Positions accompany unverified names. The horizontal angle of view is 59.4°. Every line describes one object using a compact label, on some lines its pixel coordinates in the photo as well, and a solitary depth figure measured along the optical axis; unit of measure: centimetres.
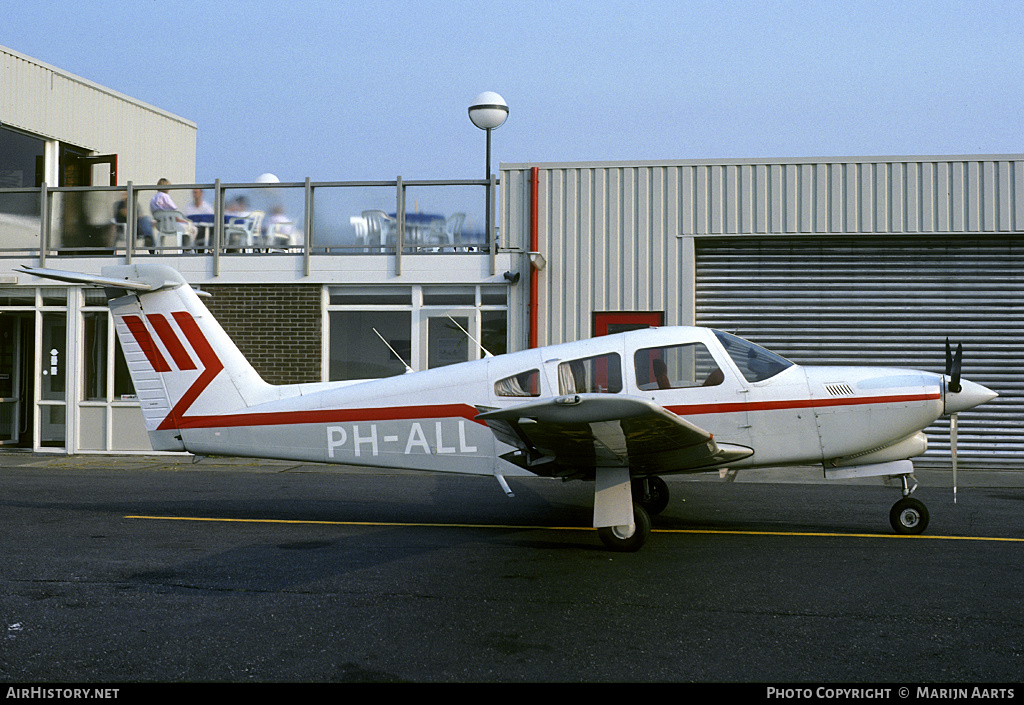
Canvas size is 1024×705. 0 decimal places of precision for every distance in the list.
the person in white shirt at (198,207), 1495
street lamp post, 1455
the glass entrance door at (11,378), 1620
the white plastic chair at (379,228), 1454
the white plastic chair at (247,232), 1482
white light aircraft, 729
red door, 1410
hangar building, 1366
